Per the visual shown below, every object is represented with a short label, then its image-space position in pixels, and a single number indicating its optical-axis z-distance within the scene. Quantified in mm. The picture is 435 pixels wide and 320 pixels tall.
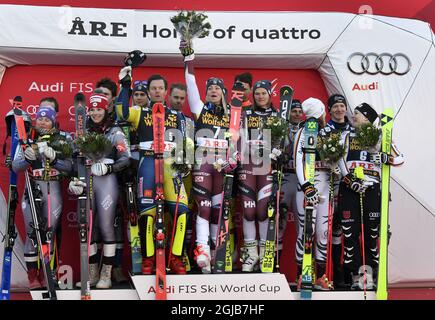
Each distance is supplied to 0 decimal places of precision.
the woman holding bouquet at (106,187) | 11797
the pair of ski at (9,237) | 11820
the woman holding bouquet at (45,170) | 11883
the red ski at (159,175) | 11375
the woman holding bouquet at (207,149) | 11930
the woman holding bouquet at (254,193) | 12234
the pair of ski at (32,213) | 11641
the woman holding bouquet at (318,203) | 12094
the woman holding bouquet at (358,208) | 12312
